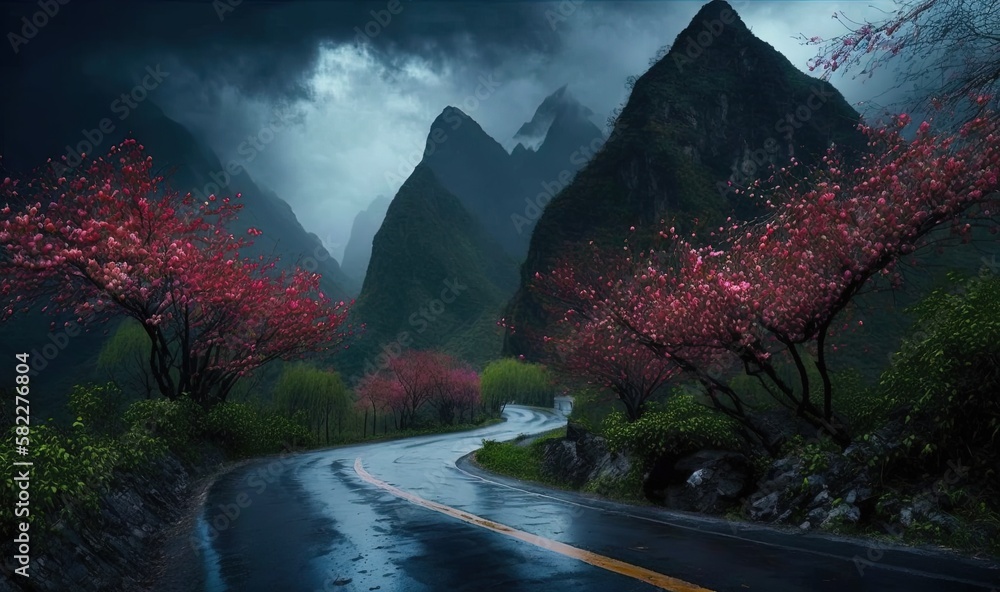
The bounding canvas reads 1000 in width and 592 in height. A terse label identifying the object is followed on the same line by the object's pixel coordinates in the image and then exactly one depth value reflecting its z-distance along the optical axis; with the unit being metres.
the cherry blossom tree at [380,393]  57.41
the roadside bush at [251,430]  22.05
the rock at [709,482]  10.53
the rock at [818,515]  8.70
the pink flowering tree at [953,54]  6.26
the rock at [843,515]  8.44
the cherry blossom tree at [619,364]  19.89
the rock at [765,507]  9.45
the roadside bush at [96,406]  14.85
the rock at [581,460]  14.12
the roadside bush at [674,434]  11.77
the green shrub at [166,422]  16.70
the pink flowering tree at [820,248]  8.57
